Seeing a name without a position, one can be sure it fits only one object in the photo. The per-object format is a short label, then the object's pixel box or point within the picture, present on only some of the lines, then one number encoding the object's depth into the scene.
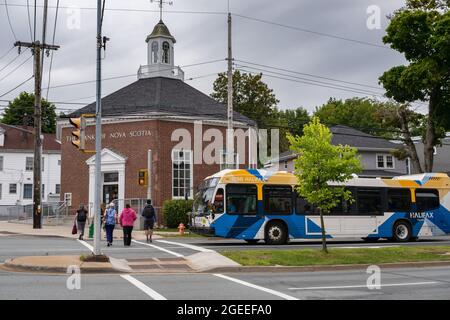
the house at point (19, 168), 60.34
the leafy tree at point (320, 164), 16.94
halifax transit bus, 22.56
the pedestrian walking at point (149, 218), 22.20
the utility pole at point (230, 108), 26.64
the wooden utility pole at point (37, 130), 30.55
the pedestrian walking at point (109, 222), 20.70
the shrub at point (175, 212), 31.12
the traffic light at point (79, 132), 14.58
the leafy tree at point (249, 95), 52.53
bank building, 33.34
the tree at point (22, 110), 70.00
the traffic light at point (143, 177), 27.77
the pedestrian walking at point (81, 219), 23.86
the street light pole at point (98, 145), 14.55
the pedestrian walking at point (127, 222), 20.80
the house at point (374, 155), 50.62
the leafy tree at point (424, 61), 32.59
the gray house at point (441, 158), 57.59
